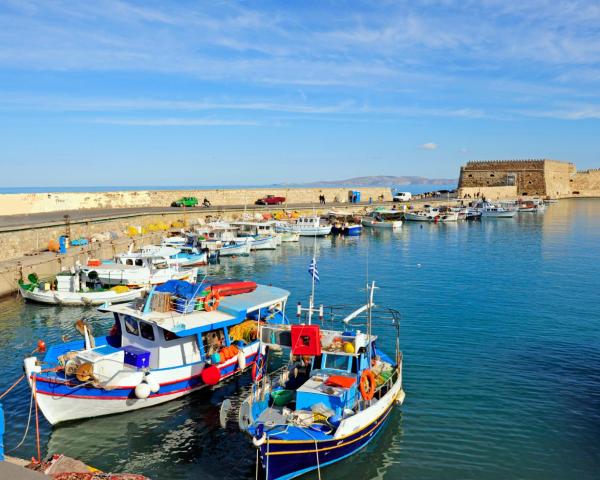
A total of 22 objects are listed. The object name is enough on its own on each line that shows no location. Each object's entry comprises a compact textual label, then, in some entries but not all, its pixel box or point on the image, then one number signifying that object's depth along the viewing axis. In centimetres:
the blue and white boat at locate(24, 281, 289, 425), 1524
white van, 9194
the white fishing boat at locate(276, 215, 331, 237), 5966
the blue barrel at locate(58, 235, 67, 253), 3766
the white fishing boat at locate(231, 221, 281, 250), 5047
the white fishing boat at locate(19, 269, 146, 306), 2890
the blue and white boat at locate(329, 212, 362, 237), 6338
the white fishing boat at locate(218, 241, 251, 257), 4725
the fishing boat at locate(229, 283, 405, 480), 1216
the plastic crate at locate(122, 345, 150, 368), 1675
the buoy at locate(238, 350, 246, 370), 1830
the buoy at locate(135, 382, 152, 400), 1527
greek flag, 1927
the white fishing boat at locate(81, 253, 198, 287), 3055
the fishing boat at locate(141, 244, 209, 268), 3564
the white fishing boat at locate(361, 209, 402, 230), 6831
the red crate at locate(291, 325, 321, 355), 1480
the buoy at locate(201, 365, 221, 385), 1655
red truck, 7588
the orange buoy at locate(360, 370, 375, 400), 1380
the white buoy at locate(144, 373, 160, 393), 1573
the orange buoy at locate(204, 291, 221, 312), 1859
